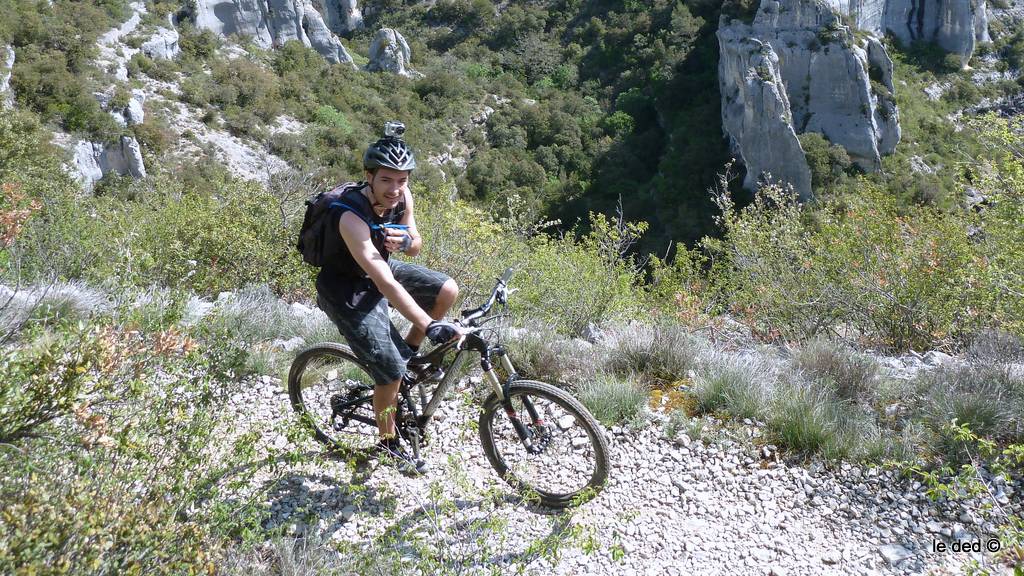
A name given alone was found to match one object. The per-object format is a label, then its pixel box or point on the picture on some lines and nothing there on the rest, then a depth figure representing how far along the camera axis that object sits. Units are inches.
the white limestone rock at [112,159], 861.2
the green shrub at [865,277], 220.5
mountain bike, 112.4
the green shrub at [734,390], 148.3
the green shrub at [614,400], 149.1
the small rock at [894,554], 110.4
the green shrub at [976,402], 133.4
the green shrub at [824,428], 133.9
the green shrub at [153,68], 1068.5
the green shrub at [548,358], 170.1
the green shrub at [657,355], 171.9
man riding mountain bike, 102.1
